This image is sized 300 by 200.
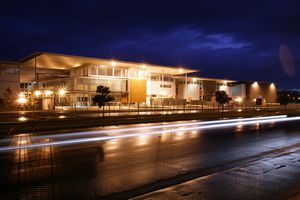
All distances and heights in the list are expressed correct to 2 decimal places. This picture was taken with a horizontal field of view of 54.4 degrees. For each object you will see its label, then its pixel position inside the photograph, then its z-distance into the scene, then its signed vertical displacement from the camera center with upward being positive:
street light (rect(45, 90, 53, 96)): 51.91 +1.94
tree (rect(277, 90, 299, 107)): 54.16 +0.59
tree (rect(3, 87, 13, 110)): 43.38 +0.41
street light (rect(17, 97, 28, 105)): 44.47 +0.55
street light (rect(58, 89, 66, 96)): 51.28 +2.02
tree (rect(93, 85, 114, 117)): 28.36 +0.57
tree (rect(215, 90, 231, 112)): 42.59 +0.69
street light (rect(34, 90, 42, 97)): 49.35 +1.78
